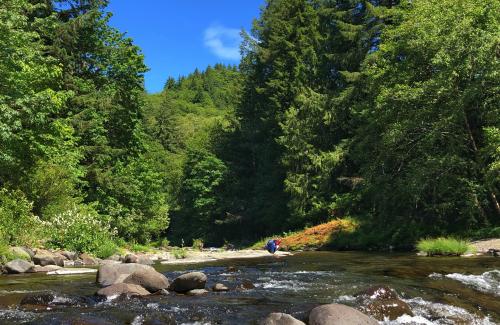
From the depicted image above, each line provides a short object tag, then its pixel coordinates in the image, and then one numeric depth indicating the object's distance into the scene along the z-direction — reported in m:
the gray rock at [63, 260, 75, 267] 17.00
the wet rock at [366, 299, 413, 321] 8.37
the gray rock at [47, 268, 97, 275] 13.88
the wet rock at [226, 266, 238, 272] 15.62
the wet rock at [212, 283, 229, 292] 10.94
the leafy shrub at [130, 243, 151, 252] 28.05
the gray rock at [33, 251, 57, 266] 15.34
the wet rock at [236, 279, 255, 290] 11.28
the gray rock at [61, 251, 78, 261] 18.00
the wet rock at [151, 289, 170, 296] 10.30
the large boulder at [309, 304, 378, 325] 7.19
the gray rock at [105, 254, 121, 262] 19.37
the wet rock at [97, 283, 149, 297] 9.84
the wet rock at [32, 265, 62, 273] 14.25
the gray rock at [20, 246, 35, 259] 15.80
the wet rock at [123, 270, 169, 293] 10.68
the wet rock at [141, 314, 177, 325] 7.60
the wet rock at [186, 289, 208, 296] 10.37
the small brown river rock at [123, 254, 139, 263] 17.22
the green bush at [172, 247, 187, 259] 24.12
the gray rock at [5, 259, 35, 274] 13.73
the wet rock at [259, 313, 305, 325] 7.09
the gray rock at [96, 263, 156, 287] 11.53
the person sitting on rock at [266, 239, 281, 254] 26.48
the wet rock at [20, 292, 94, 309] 8.85
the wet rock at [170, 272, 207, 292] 10.71
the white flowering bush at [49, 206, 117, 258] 19.14
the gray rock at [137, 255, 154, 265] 18.34
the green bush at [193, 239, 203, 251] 38.30
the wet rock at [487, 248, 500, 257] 17.04
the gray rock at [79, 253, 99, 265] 17.92
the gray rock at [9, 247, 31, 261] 15.04
